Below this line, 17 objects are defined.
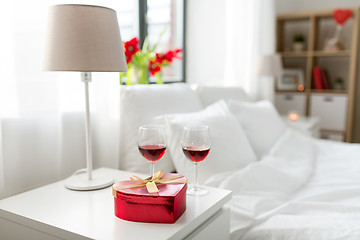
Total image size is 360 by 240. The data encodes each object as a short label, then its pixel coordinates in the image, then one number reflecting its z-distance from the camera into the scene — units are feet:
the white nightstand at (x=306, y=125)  9.47
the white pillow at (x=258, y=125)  6.38
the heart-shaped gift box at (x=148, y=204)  2.76
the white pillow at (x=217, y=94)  7.14
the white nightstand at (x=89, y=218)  2.70
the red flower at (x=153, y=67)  6.31
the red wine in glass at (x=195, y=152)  3.39
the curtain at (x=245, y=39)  9.80
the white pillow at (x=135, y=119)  5.02
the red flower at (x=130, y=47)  5.74
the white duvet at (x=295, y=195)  3.52
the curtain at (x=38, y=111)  3.71
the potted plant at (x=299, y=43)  12.30
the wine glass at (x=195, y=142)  3.41
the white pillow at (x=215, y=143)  4.69
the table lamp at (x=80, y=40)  3.21
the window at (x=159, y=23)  8.41
